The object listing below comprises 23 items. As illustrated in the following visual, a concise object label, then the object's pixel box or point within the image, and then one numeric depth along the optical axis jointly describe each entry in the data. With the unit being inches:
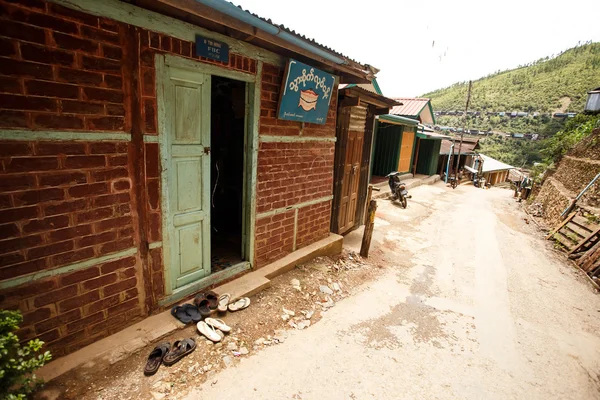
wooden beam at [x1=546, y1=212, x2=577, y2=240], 326.0
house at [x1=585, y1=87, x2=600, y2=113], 749.5
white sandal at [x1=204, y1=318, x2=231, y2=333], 120.3
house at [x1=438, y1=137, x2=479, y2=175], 888.3
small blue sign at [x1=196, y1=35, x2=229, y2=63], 111.8
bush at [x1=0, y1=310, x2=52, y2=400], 61.6
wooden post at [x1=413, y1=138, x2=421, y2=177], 705.7
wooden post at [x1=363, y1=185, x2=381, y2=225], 303.1
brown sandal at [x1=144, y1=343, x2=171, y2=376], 96.0
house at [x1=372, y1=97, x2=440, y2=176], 601.7
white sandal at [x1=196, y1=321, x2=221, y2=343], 114.9
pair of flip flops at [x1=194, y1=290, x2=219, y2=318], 124.6
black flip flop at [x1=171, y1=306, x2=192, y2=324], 116.3
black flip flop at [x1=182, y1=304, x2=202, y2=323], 119.3
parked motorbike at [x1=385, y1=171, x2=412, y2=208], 418.3
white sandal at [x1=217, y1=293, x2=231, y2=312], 129.0
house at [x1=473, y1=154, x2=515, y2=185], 1253.3
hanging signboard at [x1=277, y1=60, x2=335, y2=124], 147.6
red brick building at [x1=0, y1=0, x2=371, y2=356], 77.6
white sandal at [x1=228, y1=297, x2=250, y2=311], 133.6
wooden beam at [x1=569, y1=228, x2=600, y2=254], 267.9
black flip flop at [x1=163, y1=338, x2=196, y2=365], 101.2
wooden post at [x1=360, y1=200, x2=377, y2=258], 231.3
